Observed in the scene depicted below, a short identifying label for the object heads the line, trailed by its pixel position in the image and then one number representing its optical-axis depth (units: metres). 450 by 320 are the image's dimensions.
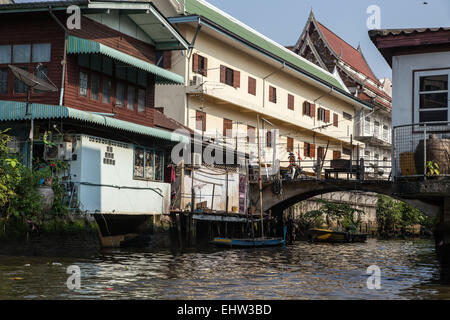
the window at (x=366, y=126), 56.81
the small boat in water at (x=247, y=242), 30.38
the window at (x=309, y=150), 47.97
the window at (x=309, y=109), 47.25
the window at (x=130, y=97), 27.86
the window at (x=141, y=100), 28.57
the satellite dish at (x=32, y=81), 22.56
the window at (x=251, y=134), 40.38
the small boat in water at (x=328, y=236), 41.25
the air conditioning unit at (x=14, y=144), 24.54
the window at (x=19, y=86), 24.56
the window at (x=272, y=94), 42.81
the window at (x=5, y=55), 25.08
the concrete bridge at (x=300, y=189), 35.31
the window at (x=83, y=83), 25.14
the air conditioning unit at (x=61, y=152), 24.36
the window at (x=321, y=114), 49.38
